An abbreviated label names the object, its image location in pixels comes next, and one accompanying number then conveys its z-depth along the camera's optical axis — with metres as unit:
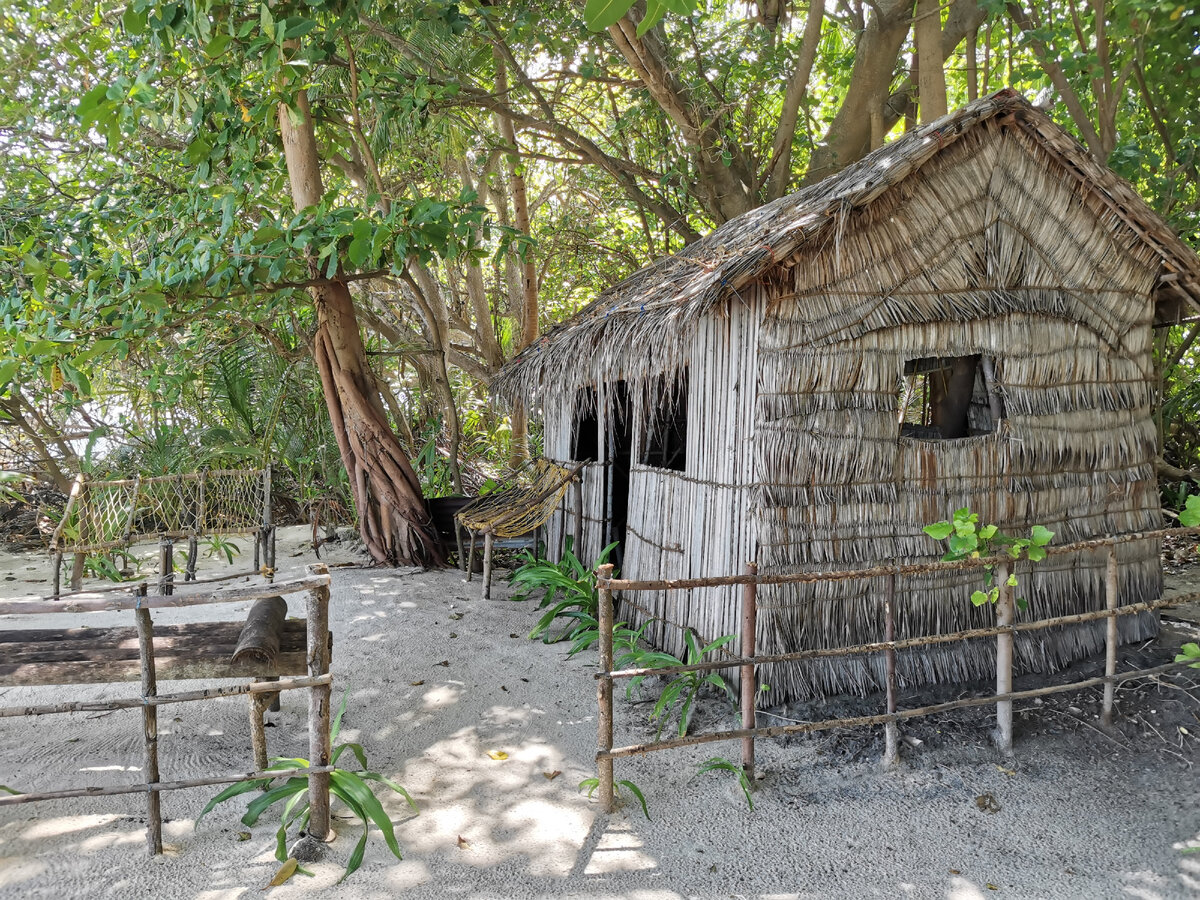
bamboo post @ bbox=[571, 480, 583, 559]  6.45
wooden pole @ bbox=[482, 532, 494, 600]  6.22
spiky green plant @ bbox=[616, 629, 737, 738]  3.86
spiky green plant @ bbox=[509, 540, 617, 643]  5.38
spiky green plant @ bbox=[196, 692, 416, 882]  2.80
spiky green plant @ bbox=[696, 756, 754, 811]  3.28
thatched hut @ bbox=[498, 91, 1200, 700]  3.91
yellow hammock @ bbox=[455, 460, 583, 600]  6.28
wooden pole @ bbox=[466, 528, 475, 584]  6.70
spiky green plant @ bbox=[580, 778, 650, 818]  3.21
